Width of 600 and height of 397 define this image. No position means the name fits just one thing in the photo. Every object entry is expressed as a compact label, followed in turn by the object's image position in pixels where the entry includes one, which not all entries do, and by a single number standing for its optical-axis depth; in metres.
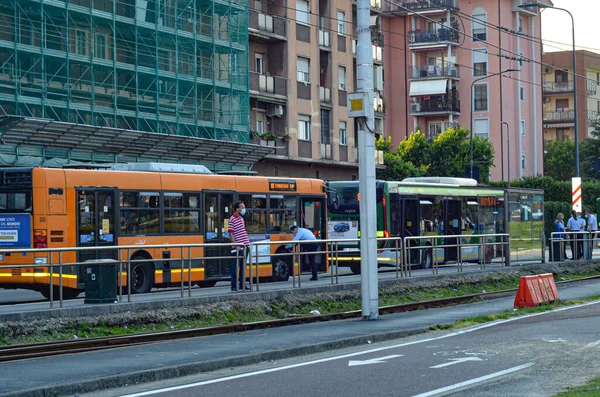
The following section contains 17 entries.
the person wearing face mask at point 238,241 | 21.63
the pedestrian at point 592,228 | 37.62
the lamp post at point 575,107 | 49.24
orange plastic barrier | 22.50
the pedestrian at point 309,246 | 24.20
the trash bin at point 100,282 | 18.19
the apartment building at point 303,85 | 52.41
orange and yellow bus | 19.41
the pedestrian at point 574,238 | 36.88
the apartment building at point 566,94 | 104.38
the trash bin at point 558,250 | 36.22
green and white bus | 35.06
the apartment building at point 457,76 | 83.31
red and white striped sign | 40.62
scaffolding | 37.88
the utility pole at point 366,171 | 19.31
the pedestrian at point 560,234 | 36.28
